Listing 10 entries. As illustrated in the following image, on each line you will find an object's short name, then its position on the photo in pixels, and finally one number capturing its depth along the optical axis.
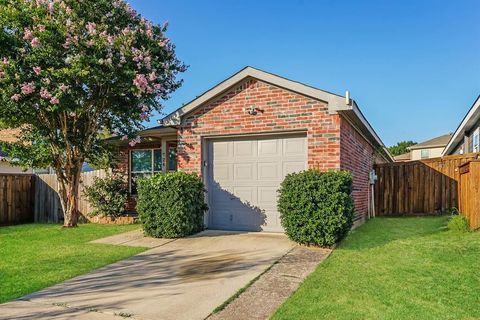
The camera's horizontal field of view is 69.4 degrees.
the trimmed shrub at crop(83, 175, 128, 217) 11.77
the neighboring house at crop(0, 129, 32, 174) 17.56
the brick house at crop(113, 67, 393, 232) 7.82
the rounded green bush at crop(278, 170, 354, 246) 6.51
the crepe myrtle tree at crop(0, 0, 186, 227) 8.91
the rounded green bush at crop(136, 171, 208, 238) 7.80
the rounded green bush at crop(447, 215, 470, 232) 7.66
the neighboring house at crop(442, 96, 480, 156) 12.09
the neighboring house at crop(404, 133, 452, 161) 35.32
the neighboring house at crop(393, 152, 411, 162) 43.81
